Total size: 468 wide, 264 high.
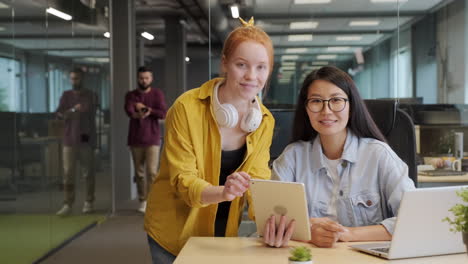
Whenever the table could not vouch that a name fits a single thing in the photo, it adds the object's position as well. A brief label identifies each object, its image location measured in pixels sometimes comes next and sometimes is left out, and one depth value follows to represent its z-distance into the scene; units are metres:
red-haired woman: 2.26
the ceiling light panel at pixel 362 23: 4.92
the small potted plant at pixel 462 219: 1.60
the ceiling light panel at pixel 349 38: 4.89
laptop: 1.83
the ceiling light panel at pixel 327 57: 4.89
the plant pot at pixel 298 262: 1.72
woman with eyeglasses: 2.39
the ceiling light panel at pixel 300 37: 4.79
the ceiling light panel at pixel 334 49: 4.88
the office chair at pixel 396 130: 2.75
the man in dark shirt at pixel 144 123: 7.73
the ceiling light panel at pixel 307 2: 4.82
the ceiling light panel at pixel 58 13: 5.21
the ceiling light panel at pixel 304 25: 4.80
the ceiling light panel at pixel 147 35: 12.07
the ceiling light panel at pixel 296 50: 4.79
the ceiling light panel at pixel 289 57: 4.79
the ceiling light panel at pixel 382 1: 4.83
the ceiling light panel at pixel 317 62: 4.90
